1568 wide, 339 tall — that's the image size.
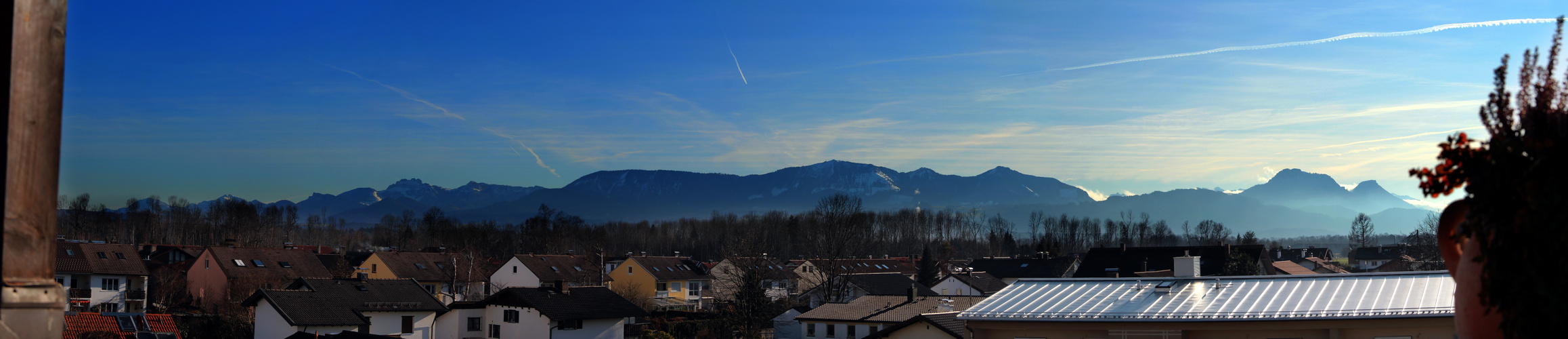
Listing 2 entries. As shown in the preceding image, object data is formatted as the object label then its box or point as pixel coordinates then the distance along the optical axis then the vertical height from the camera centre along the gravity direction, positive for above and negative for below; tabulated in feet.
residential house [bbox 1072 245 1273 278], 210.38 -10.83
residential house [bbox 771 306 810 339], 167.73 -21.11
